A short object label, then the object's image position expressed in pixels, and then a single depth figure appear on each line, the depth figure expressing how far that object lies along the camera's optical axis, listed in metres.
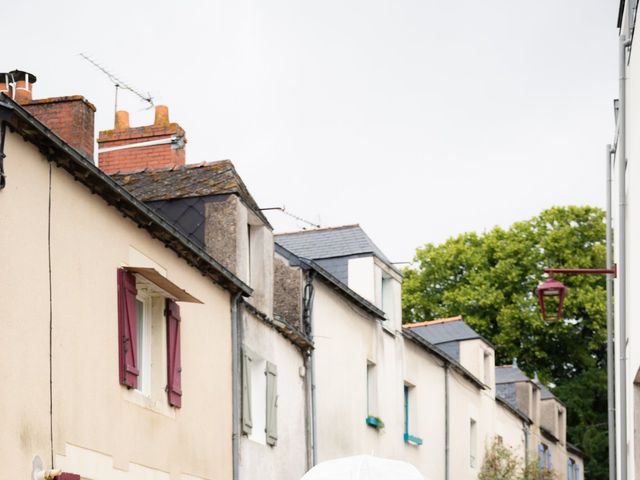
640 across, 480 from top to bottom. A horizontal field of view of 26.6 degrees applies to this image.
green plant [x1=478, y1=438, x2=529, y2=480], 31.67
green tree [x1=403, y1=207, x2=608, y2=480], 46.91
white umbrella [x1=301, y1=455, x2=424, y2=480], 14.09
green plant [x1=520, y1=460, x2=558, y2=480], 32.19
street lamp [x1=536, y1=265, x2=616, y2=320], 13.72
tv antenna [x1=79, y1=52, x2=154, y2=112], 20.55
